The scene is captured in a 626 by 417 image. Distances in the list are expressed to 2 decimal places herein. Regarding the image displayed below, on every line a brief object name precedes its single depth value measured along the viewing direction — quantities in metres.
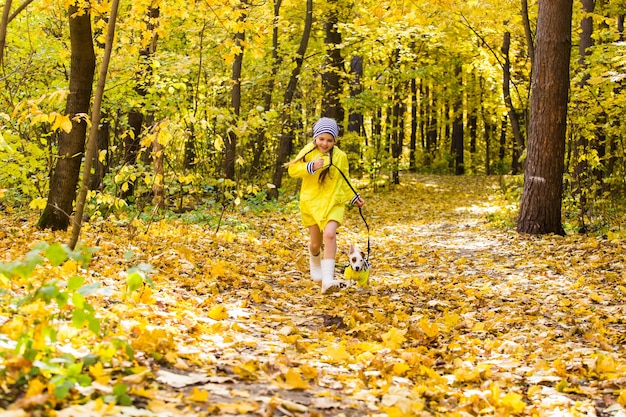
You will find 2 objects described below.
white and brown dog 6.38
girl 6.38
